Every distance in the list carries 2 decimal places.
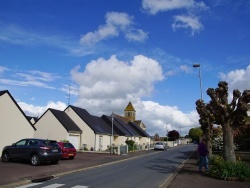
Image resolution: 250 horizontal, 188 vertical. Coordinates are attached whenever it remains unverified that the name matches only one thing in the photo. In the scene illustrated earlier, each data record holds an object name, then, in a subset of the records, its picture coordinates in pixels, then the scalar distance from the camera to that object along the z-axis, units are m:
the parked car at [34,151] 13.18
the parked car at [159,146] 38.09
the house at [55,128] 26.28
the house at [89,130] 29.46
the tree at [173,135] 75.16
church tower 71.62
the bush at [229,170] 9.63
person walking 11.77
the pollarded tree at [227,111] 10.83
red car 17.17
